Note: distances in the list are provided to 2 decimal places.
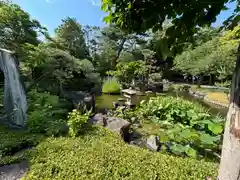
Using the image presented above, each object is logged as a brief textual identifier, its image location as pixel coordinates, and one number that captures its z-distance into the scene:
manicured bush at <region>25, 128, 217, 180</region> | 2.28
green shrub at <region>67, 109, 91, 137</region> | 3.38
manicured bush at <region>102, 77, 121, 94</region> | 10.70
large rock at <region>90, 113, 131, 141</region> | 3.91
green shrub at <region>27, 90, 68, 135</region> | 3.62
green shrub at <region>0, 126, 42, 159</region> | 2.90
